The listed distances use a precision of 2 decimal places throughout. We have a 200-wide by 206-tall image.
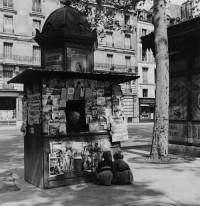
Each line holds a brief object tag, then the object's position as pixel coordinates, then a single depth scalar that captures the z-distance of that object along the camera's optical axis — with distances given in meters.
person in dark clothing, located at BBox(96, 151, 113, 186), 6.97
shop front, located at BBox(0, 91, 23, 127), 35.97
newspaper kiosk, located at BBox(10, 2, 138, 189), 6.96
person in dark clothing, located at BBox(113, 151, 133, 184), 7.06
